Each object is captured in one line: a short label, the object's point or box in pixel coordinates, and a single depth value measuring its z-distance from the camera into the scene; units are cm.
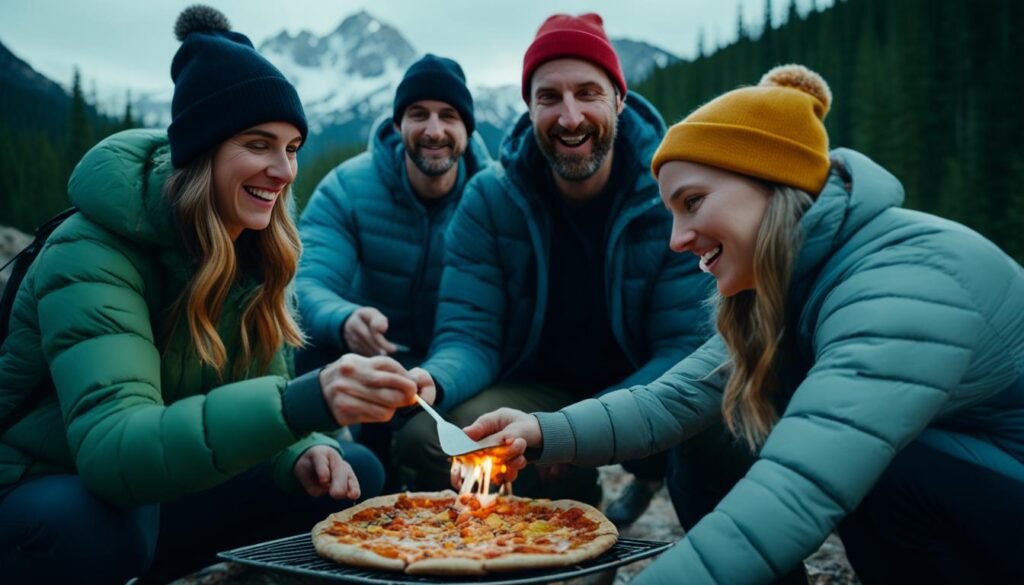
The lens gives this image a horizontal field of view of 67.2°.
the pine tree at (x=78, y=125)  5216
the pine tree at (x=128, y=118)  5256
